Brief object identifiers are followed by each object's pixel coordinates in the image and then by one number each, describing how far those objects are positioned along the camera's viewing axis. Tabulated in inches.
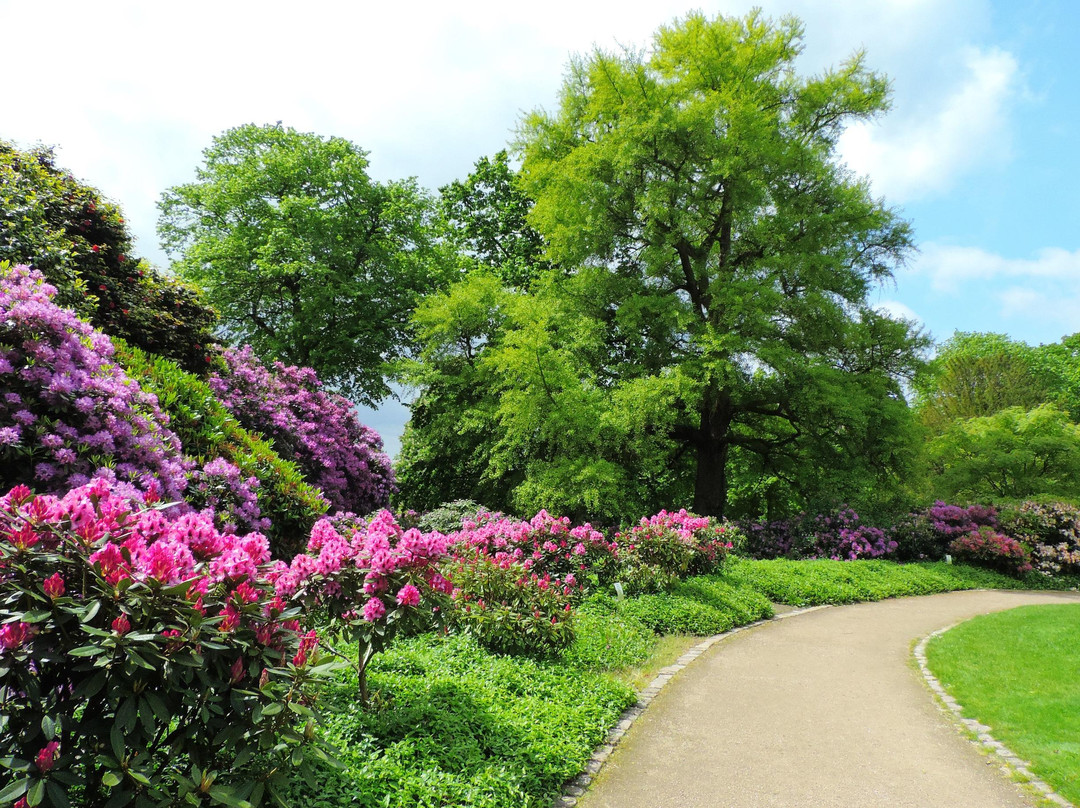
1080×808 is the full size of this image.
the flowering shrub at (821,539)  556.4
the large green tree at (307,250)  792.3
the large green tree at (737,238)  568.7
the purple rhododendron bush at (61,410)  181.3
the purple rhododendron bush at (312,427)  358.0
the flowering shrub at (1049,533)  570.9
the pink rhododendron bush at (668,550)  332.2
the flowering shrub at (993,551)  559.2
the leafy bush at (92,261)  253.4
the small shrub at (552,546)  300.5
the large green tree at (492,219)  847.7
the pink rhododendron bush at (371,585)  144.5
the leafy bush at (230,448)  250.1
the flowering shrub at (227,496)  222.4
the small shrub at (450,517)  407.8
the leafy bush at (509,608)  215.0
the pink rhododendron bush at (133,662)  86.1
